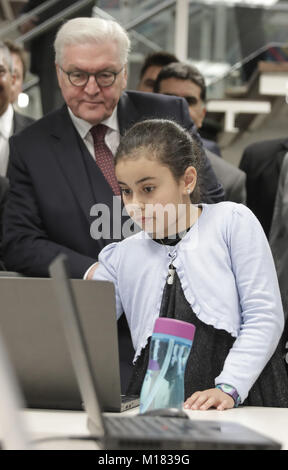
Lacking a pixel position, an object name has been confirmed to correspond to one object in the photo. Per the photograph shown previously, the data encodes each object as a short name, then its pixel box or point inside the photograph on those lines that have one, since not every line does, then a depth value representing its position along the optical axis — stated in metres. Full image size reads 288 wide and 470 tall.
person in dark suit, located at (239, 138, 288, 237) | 6.91
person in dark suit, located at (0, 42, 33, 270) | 6.63
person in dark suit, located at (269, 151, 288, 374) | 5.38
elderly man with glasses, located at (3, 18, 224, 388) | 5.26
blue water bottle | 2.84
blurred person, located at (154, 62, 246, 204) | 7.27
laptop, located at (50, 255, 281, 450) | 2.19
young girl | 3.80
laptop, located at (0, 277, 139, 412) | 3.03
